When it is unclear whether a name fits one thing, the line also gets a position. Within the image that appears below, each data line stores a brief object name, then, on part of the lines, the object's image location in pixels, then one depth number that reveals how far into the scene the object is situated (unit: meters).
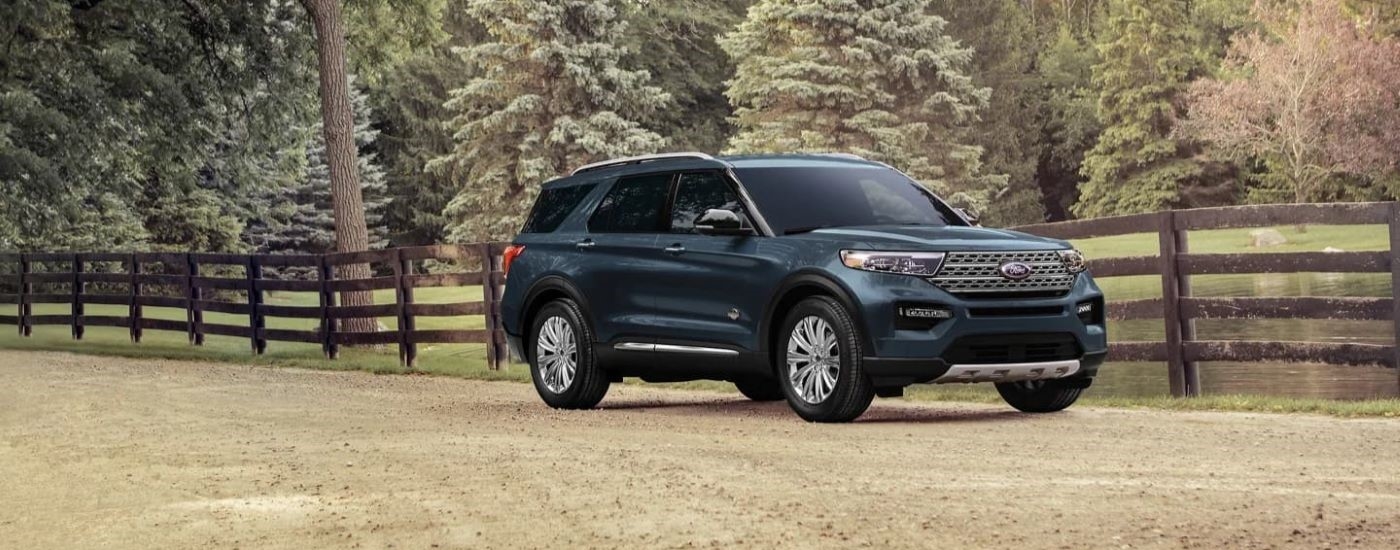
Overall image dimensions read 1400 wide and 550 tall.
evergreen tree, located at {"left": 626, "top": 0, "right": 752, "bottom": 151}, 71.25
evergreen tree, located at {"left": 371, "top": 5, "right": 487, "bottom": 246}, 72.62
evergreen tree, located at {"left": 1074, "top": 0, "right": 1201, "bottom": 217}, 71.12
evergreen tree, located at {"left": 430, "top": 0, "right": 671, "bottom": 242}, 58.19
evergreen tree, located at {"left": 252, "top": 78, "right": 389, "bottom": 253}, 60.66
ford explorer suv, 11.45
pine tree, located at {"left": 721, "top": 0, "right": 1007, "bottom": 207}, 57.31
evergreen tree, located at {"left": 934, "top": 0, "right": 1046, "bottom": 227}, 75.50
